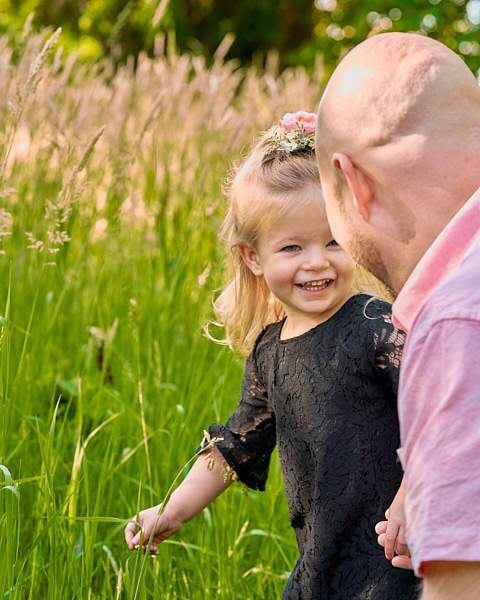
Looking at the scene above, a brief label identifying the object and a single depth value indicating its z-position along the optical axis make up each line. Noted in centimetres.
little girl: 179
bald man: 125
